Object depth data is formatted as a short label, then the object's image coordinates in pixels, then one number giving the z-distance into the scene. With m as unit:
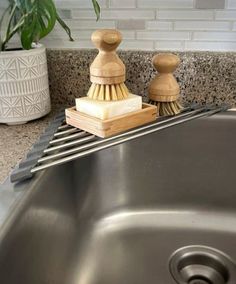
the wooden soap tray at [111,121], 0.55
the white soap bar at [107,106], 0.55
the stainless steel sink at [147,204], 0.55
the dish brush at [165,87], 0.63
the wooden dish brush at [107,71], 0.55
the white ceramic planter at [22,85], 0.62
